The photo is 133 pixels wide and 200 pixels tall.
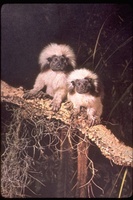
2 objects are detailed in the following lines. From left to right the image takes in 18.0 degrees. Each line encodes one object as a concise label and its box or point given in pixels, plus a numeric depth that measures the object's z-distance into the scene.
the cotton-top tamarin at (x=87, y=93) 2.04
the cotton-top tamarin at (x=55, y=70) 2.06
